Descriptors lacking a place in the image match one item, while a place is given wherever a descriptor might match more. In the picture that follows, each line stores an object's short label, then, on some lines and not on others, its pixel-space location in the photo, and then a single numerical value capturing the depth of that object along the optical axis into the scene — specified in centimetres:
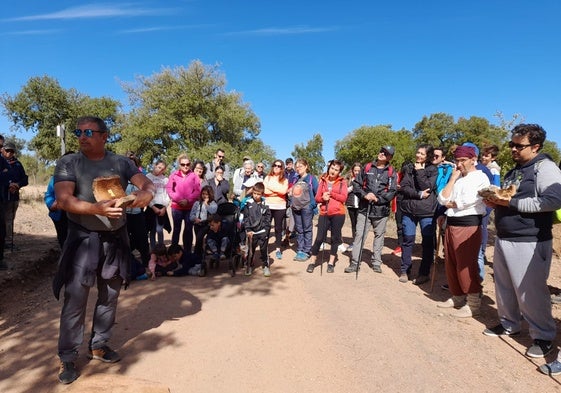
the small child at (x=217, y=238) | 611
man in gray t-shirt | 282
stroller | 619
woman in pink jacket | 642
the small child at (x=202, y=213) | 623
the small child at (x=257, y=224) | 606
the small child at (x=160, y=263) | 577
